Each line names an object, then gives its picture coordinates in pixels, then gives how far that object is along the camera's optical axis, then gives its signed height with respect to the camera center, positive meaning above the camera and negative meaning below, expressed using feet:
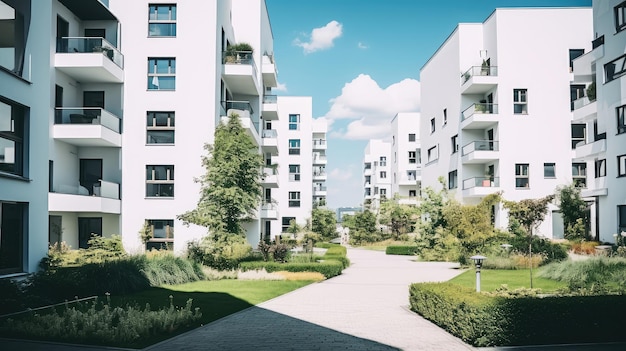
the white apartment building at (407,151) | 236.84 +22.23
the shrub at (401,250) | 136.15 -13.69
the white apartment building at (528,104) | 119.03 +22.07
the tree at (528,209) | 72.54 -1.51
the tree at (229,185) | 79.00 +2.25
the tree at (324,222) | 207.58 -9.40
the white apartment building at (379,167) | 306.35 +19.21
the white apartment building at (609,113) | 87.45 +15.27
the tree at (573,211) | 106.63 -2.66
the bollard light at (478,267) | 43.00 -5.74
